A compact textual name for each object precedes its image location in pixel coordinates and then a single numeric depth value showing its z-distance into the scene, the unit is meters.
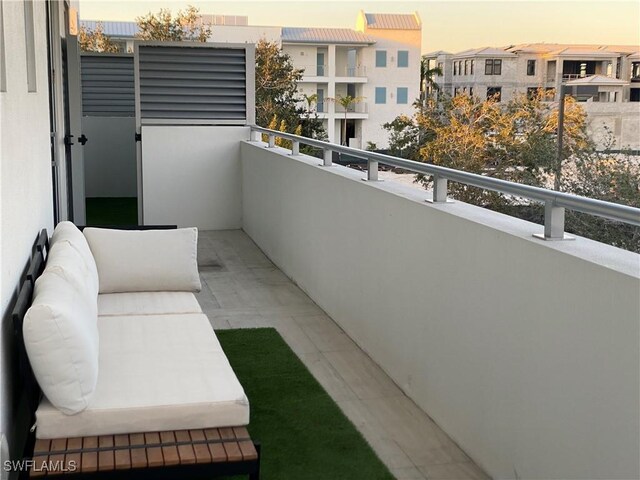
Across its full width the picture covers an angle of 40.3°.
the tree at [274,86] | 36.75
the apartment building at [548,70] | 41.41
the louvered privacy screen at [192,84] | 9.07
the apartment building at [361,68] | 49.97
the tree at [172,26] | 35.91
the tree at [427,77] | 53.91
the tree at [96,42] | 38.46
